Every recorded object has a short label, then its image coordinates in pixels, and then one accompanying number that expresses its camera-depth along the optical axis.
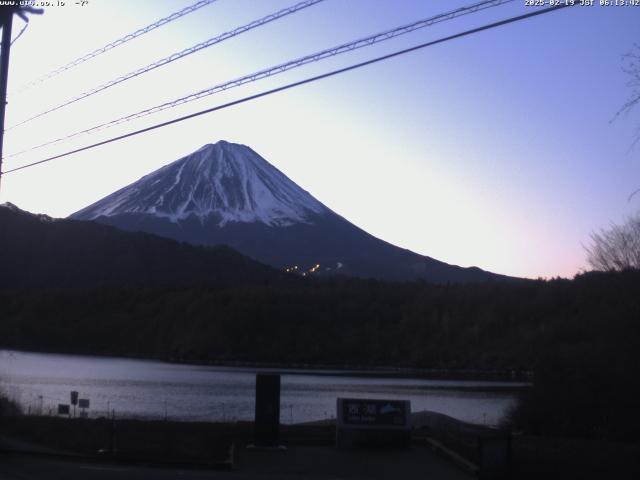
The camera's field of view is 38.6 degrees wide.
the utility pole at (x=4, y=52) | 17.92
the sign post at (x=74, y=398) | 25.92
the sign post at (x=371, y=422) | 19.73
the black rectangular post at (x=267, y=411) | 19.00
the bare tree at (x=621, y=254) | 33.50
